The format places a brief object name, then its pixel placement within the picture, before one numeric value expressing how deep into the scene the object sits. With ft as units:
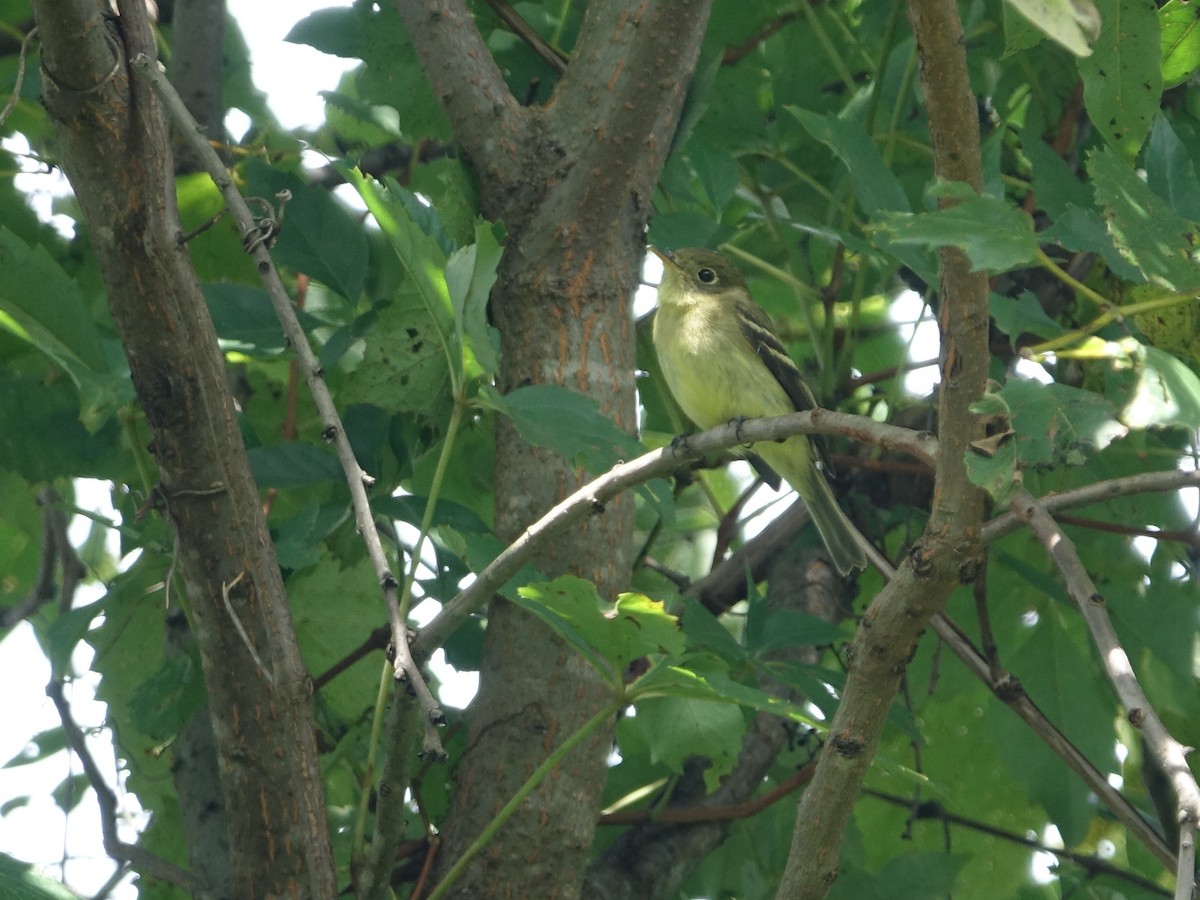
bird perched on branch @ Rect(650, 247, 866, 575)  34.50
